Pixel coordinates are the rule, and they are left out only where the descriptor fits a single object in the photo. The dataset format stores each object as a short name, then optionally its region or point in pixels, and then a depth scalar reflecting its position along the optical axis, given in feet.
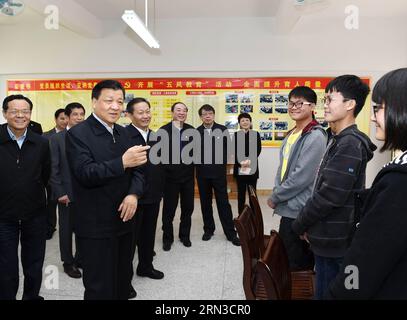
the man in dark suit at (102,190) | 5.20
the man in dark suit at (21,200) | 6.44
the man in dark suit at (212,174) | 11.91
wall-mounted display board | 18.74
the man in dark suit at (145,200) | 8.64
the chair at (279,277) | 3.46
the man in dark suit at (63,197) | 8.86
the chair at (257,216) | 6.34
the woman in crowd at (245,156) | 13.49
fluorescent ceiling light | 11.15
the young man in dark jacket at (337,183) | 4.51
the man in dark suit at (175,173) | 11.23
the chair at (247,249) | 4.64
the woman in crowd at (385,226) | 2.40
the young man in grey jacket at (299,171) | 6.23
